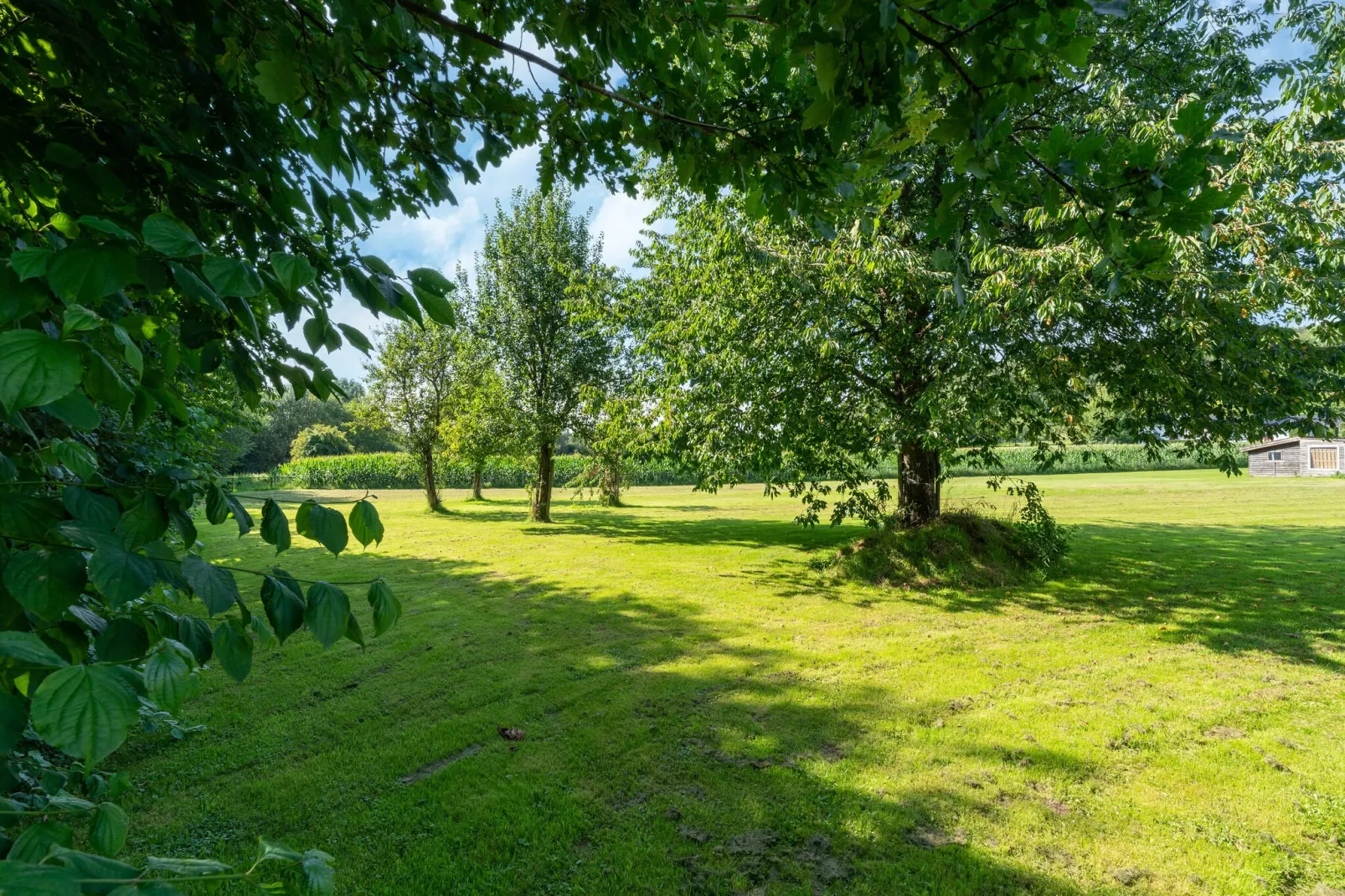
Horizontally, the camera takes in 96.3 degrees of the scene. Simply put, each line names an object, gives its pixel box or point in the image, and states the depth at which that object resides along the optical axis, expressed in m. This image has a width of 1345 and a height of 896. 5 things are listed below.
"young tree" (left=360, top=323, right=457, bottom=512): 21.81
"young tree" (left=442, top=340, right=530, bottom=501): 17.12
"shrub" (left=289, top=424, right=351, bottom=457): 31.58
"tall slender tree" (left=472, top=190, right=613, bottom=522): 17.28
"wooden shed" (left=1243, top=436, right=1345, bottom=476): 40.88
